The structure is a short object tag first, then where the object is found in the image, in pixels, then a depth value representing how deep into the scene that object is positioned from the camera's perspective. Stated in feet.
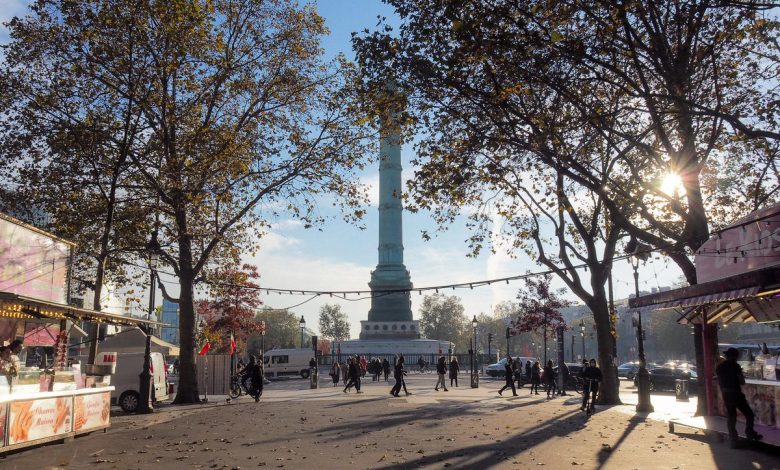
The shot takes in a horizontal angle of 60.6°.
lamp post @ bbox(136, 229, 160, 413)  69.97
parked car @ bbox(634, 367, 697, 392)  117.70
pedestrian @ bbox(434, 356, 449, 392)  107.40
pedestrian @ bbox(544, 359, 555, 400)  98.99
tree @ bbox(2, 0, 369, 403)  66.59
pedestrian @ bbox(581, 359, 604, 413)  66.39
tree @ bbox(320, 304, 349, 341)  428.56
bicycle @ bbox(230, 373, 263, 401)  96.63
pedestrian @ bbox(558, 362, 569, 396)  112.56
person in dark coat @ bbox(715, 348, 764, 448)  38.96
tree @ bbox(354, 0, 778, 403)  44.78
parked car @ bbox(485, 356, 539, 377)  170.09
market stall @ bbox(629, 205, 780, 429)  41.11
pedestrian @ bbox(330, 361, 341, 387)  134.31
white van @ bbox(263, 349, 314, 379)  182.29
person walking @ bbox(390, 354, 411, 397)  92.32
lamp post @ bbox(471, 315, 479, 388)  124.81
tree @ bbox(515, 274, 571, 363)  153.07
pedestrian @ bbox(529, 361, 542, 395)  107.14
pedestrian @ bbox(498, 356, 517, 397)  99.95
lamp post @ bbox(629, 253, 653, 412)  68.03
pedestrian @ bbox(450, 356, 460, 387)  118.01
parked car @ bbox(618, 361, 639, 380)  154.17
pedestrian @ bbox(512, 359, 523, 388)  122.20
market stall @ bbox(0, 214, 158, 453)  38.47
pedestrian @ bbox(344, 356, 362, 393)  100.99
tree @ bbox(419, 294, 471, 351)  410.72
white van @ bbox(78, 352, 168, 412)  75.26
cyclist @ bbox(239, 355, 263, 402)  84.94
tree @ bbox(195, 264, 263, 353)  174.09
